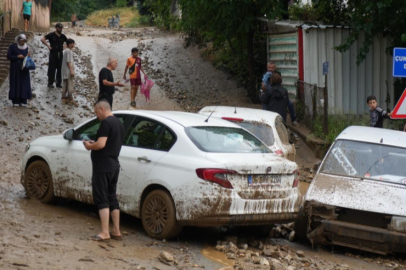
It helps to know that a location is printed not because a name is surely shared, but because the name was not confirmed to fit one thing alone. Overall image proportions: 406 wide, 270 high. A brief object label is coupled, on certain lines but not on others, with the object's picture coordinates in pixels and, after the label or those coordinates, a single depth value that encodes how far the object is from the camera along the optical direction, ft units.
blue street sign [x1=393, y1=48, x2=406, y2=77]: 40.14
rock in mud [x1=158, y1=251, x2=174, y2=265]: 25.70
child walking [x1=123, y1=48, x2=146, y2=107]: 62.54
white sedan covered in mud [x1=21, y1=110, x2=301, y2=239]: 27.78
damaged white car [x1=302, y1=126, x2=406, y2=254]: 29.07
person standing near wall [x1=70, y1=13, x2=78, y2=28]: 139.64
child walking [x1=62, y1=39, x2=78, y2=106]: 59.88
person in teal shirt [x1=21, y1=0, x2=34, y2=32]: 91.56
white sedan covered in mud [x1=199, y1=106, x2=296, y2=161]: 37.33
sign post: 53.47
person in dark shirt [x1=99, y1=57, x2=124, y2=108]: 52.90
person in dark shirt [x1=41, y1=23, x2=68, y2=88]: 65.51
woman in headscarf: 58.65
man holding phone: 27.76
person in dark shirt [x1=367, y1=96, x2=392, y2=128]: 43.78
